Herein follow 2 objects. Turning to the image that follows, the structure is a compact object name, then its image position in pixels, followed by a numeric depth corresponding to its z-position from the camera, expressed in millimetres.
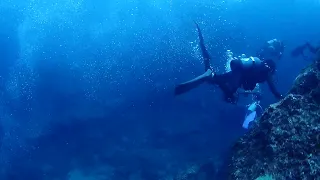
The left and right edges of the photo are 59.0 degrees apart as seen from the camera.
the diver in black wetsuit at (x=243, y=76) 5125
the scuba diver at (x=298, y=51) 10484
